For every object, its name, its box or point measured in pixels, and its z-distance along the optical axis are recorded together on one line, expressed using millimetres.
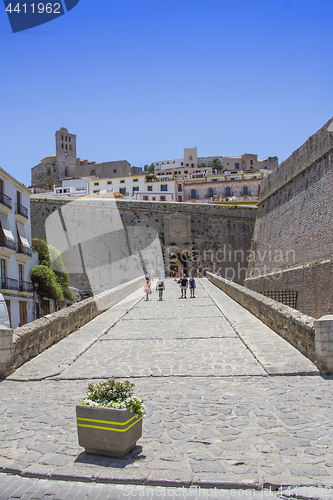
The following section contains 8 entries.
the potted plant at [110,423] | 3779
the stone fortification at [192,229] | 36969
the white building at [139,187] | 55750
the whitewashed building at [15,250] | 22891
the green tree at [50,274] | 26688
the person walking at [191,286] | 18562
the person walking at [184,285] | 18172
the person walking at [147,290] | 18203
